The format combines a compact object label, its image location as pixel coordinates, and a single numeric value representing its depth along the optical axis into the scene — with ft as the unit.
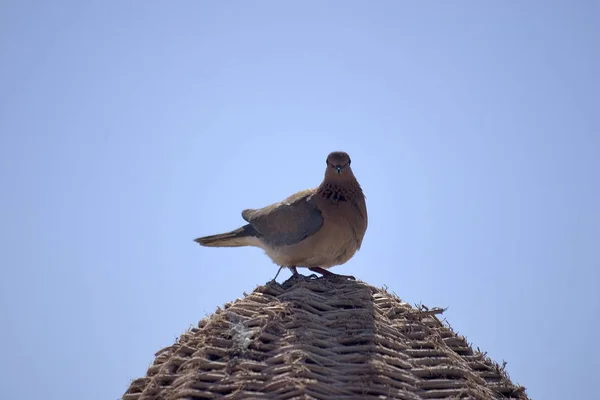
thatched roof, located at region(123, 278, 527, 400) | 24.77
